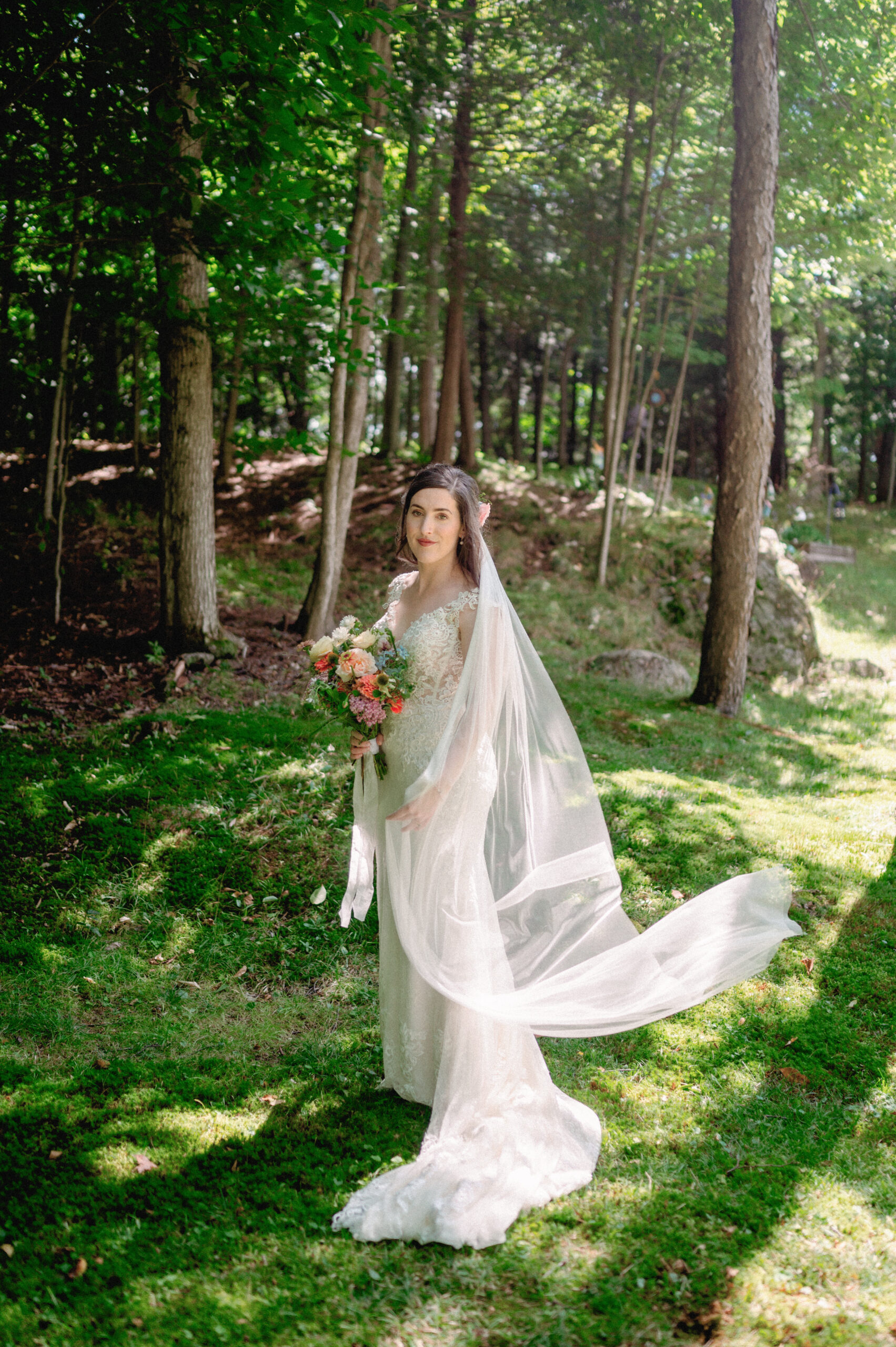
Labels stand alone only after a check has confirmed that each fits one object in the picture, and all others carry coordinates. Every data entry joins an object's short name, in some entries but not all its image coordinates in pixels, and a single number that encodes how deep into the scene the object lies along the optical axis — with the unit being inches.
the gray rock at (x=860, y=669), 509.7
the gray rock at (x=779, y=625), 498.3
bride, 133.4
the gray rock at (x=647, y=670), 425.1
